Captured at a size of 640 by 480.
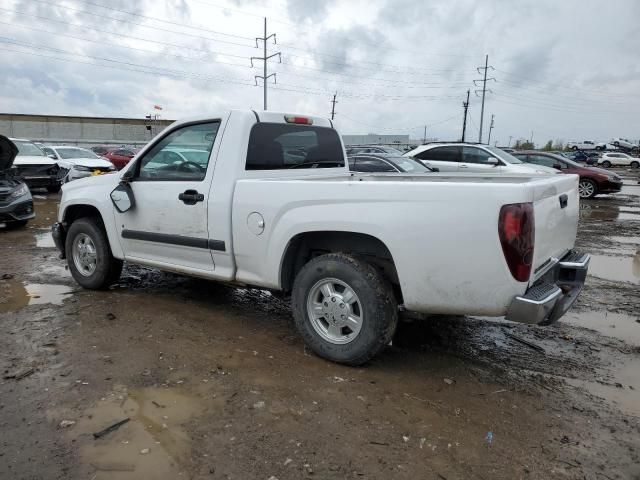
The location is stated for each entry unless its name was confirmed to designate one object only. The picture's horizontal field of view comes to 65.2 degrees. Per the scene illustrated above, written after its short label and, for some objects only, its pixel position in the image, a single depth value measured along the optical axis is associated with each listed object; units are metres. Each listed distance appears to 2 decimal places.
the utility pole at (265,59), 50.12
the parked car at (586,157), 47.72
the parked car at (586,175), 15.95
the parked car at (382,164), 11.61
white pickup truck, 2.97
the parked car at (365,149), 18.68
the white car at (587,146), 65.12
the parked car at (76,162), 16.70
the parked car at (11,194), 9.22
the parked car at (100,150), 37.12
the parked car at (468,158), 13.65
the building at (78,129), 55.69
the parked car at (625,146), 58.92
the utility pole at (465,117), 59.03
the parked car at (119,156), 24.24
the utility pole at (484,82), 64.72
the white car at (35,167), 14.57
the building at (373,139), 72.19
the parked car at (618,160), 45.97
